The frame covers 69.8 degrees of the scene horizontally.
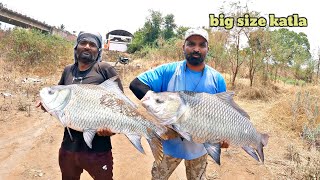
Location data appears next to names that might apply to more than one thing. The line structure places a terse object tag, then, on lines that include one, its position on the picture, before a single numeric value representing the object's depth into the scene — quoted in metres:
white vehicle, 30.24
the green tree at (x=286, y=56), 11.06
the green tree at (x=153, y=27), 32.16
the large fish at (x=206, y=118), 1.65
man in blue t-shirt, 1.99
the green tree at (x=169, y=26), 32.37
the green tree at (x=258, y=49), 10.72
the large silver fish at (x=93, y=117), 1.78
